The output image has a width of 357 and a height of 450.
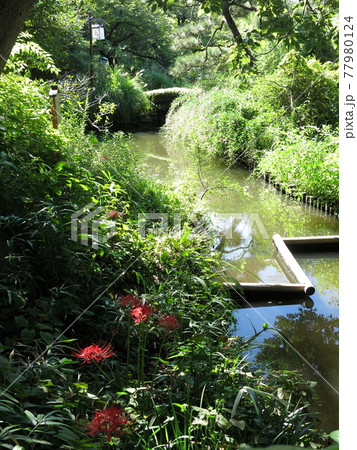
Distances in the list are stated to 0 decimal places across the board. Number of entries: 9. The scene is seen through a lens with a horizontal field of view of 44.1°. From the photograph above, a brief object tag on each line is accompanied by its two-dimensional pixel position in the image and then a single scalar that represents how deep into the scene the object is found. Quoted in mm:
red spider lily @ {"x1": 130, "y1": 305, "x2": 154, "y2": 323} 1927
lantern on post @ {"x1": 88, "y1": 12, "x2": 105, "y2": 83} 9948
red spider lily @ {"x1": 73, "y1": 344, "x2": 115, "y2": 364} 1711
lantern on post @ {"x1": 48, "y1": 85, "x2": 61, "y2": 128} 4254
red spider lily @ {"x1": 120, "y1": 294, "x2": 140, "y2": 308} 2166
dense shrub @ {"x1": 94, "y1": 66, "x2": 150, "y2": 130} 14148
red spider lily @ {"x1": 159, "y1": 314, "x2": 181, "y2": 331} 2160
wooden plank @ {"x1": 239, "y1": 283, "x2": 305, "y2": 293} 4012
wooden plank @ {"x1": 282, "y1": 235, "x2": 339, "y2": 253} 5262
